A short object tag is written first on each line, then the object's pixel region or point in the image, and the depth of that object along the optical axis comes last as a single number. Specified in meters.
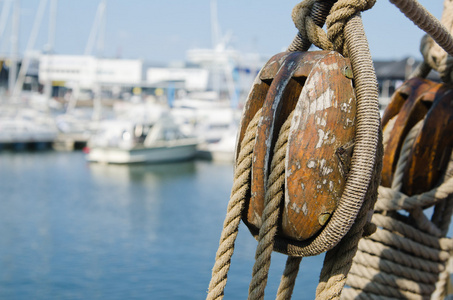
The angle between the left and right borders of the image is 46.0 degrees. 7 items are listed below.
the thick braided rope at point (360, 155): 1.38
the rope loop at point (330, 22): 1.44
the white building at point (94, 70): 75.62
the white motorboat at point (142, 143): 27.86
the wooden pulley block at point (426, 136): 2.38
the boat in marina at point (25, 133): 31.34
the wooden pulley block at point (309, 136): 1.35
